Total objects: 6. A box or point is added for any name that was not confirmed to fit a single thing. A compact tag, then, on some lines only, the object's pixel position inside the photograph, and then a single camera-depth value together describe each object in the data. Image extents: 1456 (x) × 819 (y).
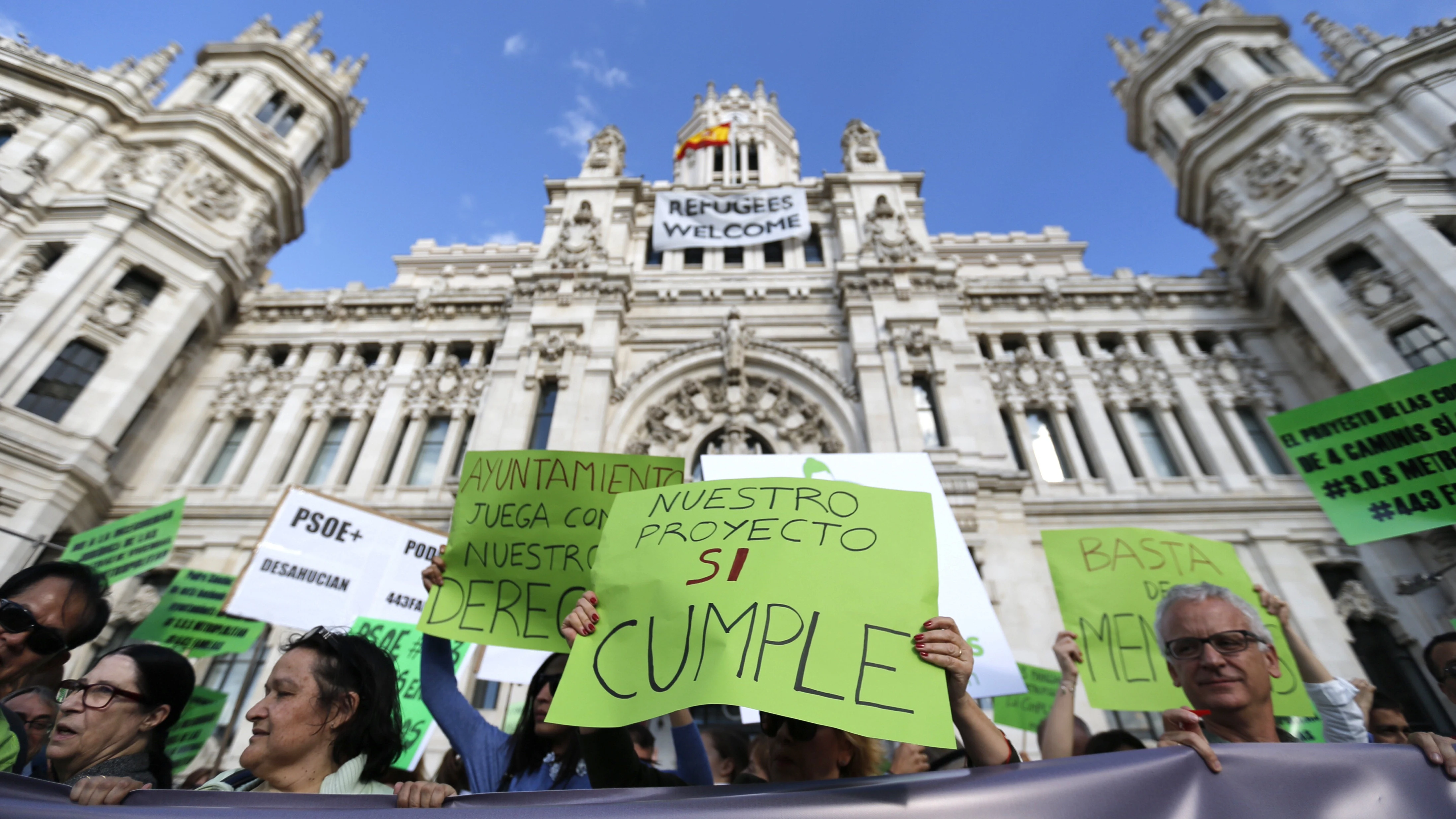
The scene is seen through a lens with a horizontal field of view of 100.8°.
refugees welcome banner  19.86
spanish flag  28.00
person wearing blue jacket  2.94
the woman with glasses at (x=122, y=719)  2.84
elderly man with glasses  3.20
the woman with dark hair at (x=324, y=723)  2.69
